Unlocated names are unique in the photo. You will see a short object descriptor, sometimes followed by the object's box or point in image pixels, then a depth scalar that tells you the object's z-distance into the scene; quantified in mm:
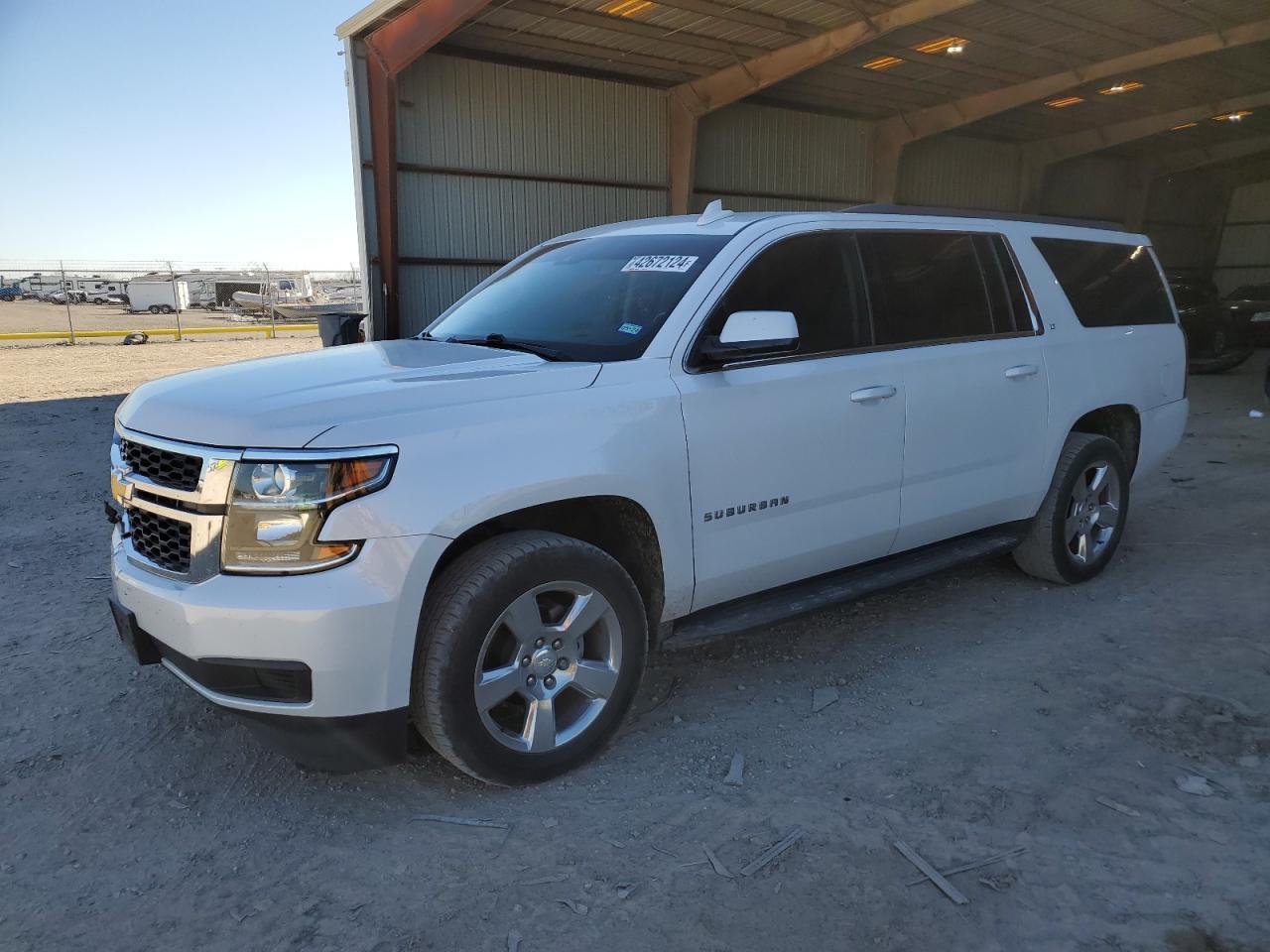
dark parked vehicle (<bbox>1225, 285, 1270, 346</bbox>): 15386
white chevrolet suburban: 2629
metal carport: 12922
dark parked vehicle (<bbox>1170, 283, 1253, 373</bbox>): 15219
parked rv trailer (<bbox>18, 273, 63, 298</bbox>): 38812
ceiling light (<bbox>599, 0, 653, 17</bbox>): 12273
